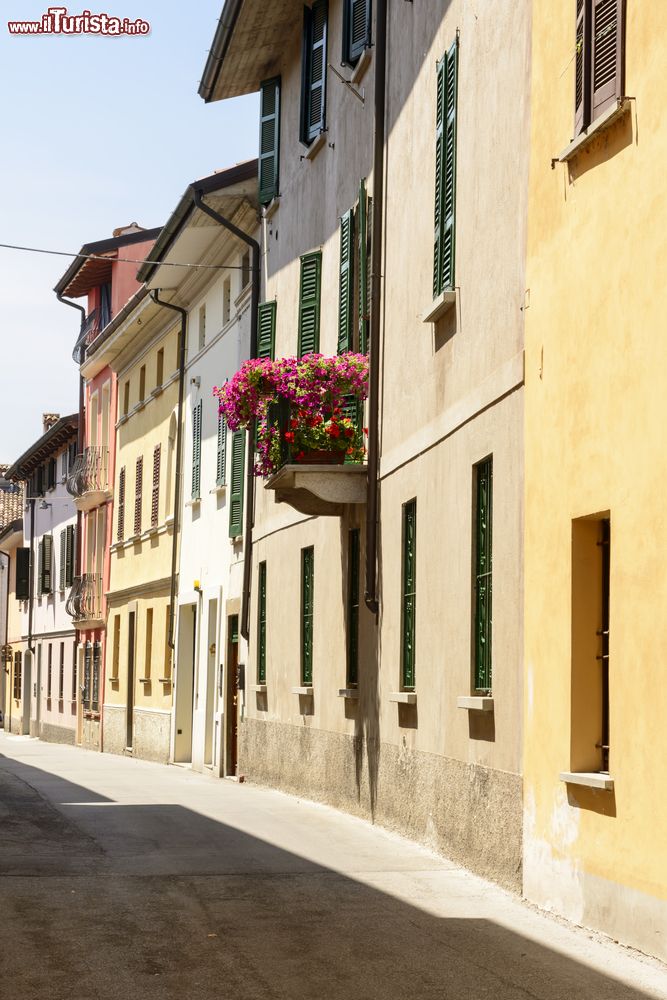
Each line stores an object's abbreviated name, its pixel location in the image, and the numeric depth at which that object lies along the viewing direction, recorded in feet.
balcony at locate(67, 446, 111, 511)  123.85
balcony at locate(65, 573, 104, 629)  124.88
